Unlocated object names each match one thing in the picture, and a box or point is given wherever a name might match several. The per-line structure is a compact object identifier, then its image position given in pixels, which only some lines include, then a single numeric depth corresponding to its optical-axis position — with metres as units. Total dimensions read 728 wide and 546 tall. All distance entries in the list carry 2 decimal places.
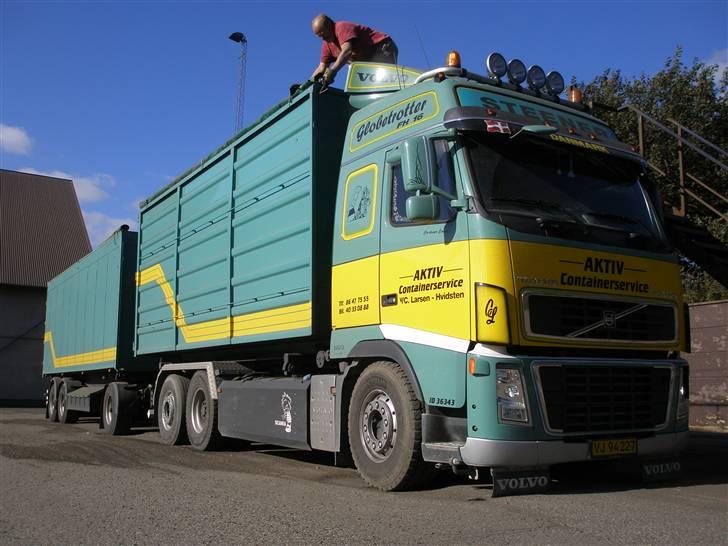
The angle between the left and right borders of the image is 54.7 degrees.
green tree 19.61
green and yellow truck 5.25
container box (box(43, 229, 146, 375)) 13.20
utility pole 17.38
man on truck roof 7.86
